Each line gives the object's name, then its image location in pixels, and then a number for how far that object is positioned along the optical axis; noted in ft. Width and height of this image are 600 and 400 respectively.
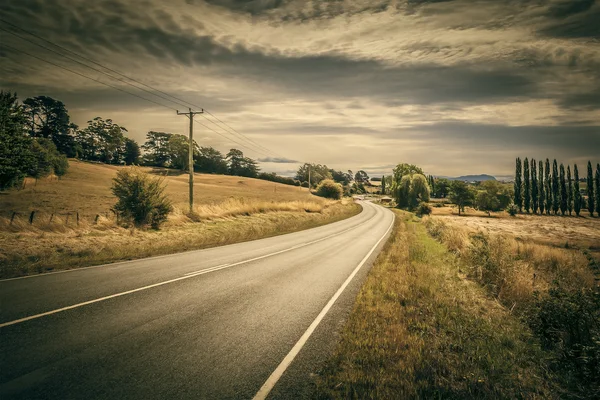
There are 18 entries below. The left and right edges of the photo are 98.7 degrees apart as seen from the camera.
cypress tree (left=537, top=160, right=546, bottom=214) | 282.77
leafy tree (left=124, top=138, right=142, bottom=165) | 314.35
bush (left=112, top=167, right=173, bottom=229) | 58.13
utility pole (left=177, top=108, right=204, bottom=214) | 74.28
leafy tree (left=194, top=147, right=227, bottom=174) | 325.91
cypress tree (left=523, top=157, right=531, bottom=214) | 291.99
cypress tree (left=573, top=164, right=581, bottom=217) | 263.47
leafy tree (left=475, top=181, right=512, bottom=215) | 254.27
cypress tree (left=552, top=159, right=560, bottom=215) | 272.49
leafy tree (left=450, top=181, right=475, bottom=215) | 239.91
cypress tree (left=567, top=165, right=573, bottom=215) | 272.72
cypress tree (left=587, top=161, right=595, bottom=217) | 263.29
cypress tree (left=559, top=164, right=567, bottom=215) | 268.60
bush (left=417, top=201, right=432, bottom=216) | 171.53
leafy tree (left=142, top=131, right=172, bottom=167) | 329.31
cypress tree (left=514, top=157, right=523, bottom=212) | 291.99
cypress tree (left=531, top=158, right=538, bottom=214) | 285.64
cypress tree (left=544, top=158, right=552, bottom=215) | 277.25
